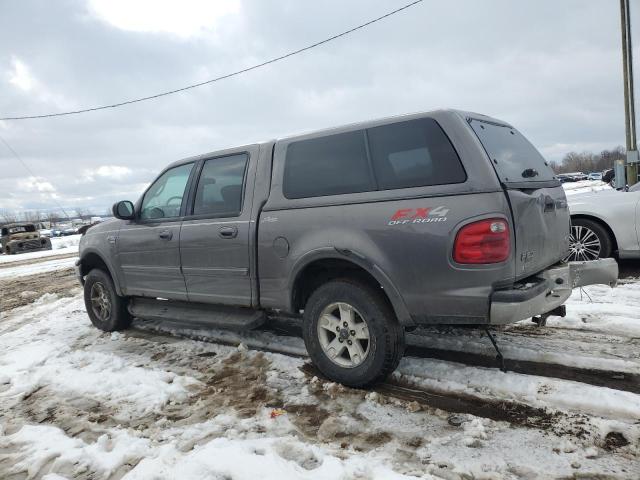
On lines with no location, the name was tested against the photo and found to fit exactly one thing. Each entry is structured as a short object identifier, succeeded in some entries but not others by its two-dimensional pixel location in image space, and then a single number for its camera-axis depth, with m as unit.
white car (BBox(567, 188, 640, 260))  6.11
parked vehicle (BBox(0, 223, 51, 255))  23.30
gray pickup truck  2.86
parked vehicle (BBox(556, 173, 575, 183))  63.96
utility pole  11.53
